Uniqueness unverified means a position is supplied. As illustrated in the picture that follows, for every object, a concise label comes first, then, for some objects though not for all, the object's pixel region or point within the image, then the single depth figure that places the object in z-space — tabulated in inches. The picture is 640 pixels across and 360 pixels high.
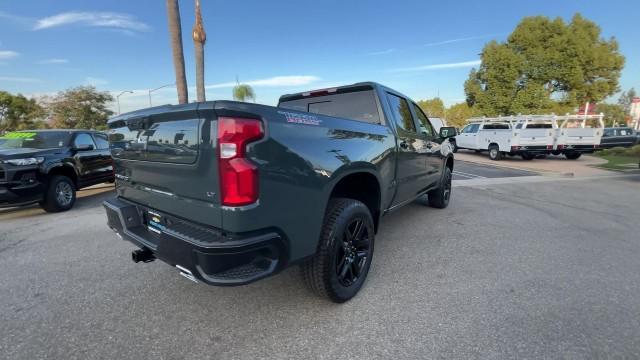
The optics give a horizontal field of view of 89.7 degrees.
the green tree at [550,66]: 960.9
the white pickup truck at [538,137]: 542.0
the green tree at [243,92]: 1284.4
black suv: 202.4
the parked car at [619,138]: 759.7
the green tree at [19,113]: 1344.0
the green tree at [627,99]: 4205.2
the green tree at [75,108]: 1385.3
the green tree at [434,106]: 2485.2
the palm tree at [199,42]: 409.1
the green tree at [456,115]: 1929.8
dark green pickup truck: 73.4
